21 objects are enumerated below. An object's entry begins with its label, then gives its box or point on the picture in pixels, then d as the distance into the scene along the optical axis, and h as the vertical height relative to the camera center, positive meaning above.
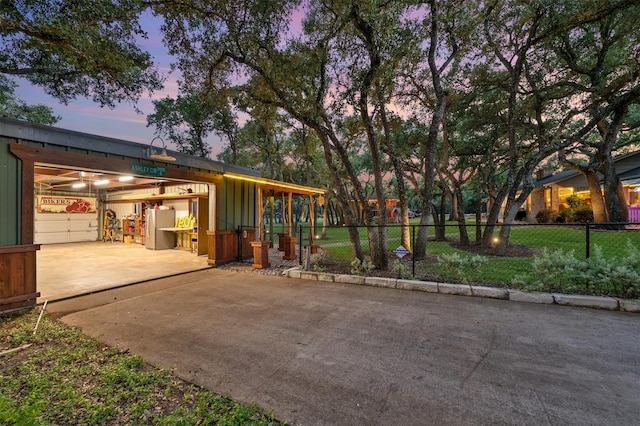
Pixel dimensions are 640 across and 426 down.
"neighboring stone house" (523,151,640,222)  14.82 +1.78
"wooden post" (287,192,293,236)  11.44 +0.08
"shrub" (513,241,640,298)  4.18 -1.00
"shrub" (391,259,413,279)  5.75 -1.20
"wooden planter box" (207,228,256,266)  7.89 -0.89
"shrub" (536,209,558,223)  17.36 -0.12
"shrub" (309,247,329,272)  6.67 -1.26
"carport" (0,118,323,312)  4.30 +0.51
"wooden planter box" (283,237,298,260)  9.29 -1.12
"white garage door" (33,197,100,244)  13.05 -0.06
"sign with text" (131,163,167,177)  6.03 +1.14
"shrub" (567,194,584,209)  16.93 +0.78
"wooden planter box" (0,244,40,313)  4.14 -0.92
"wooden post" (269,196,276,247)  11.80 +0.37
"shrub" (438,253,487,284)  5.30 -1.02
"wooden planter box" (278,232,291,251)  9.37 -0.83
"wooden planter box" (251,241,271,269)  7.46 -1.03
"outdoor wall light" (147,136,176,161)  6.05 +1.51
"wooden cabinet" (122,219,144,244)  13.17 -0.59
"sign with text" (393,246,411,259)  5.80 -0.78
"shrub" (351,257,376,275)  6.18 -1.20
